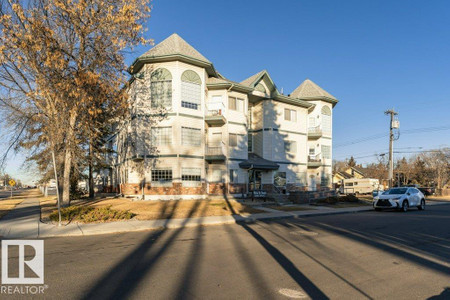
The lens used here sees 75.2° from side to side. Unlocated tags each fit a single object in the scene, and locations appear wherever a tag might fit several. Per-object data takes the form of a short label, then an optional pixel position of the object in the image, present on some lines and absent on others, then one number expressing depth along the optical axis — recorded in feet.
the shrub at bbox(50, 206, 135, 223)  44.32
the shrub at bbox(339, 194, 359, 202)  88.58
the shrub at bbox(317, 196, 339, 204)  81.35
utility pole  103.40
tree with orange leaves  47.39
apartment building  77.71
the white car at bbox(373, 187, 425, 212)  65.83
